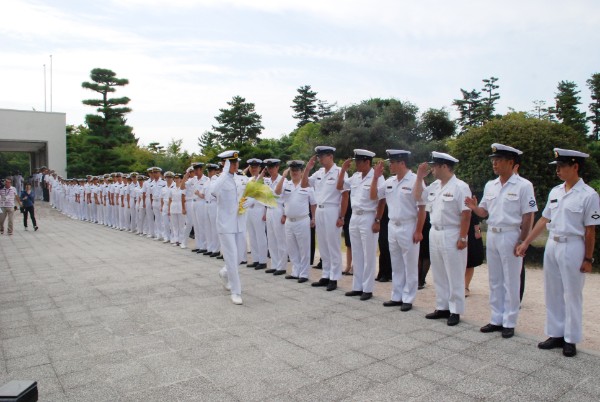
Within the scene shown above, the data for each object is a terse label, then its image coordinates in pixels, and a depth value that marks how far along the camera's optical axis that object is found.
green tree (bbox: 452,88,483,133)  46.16
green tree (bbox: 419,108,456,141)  27.50
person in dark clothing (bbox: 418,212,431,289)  7.56
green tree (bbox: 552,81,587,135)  34.45
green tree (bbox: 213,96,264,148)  50.09
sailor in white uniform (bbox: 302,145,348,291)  7.28
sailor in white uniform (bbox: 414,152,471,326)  5.35
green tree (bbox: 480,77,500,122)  45.60
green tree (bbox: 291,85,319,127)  61.22
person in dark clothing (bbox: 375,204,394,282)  7.99
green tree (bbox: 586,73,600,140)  36.50
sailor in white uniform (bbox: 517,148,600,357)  4.31
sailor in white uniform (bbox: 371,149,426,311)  6.08
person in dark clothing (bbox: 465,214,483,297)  6.89
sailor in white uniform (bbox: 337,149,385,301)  6.58
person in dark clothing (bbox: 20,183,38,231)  17.86
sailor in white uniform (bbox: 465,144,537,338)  4.86
